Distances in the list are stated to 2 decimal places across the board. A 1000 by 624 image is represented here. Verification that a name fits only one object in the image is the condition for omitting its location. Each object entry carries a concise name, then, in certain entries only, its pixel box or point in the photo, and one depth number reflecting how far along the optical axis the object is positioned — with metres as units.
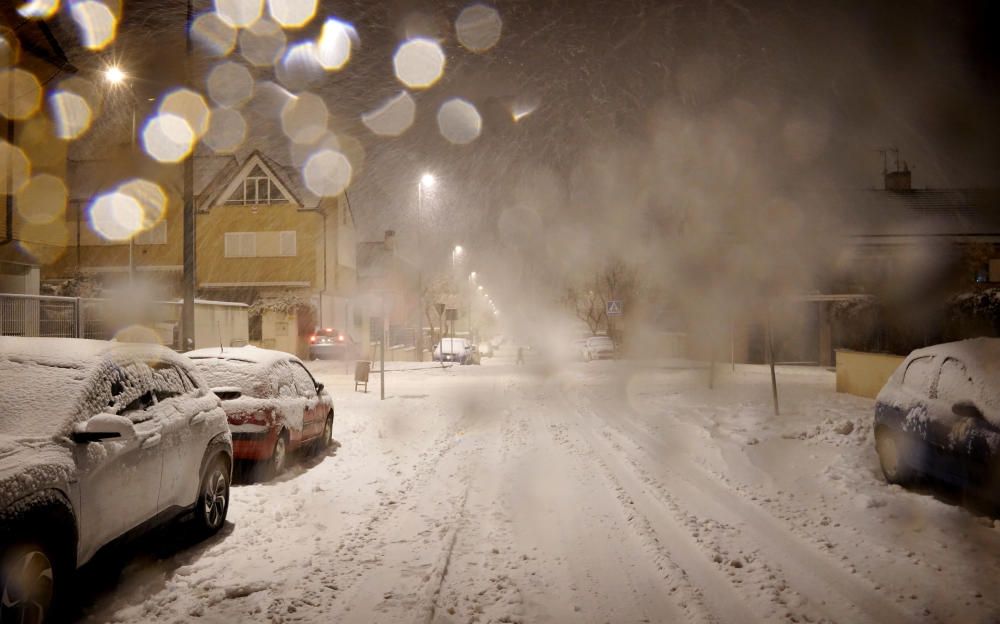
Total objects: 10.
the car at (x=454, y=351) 38.62
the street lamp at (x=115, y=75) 12.16
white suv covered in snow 3.57
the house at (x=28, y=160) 17.09
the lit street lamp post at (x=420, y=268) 29.63
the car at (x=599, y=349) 41.38
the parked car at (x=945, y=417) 6.03
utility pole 11.24
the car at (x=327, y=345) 35.97
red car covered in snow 8.03
